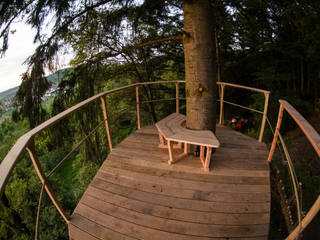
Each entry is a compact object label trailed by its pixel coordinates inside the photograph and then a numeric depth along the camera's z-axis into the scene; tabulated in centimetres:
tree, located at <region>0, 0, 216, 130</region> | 201
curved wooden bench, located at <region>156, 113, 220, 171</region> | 209
